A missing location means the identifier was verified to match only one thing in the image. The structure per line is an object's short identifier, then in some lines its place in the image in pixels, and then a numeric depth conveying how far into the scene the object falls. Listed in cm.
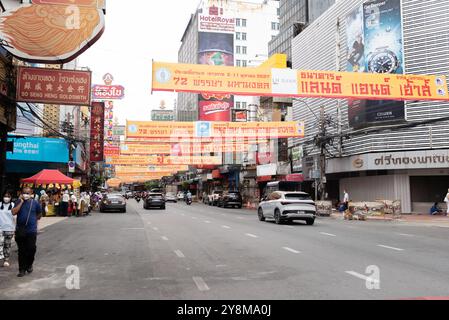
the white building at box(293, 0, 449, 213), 2896
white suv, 2167
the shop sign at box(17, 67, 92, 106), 1402
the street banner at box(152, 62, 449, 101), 1599
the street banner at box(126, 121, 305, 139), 3012
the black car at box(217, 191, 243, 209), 4725
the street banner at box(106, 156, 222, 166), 4497
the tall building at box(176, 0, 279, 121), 10981
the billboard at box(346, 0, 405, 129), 3045
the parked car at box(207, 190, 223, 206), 5414
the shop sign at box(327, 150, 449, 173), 2844
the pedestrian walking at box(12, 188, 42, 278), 896
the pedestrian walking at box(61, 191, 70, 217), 2850
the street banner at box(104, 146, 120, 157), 4812
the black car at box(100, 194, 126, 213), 3388
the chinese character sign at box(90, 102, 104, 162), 4303
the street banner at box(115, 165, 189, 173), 6050
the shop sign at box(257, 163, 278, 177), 4588
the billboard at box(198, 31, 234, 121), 10532
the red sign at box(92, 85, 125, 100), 5084
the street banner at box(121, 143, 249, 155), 4088
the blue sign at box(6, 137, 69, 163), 3017
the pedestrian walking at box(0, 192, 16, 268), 1013
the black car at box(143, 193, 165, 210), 3878
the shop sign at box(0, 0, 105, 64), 1338
